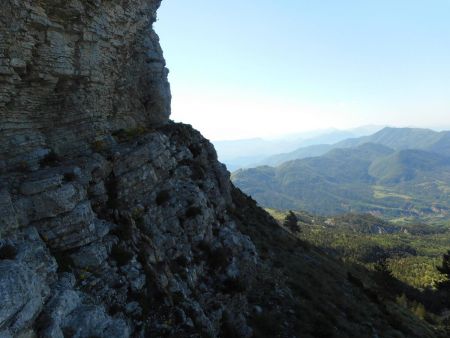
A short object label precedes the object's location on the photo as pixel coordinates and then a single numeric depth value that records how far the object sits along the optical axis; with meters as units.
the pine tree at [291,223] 95.62
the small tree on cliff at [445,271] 57.00
